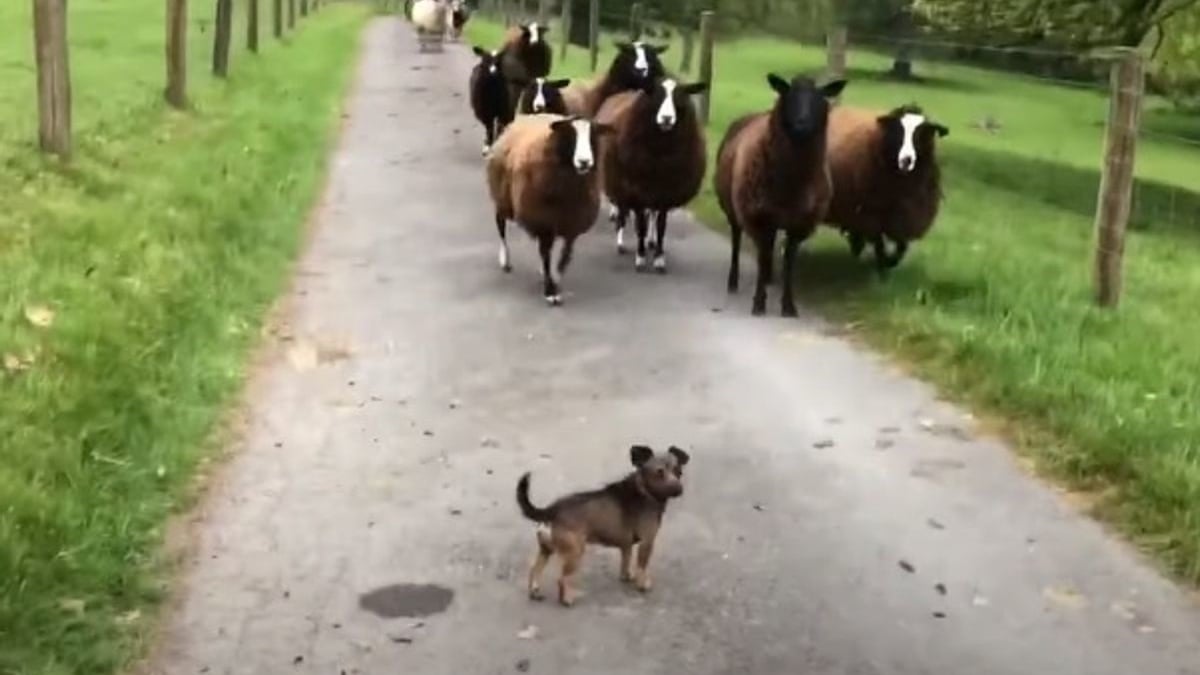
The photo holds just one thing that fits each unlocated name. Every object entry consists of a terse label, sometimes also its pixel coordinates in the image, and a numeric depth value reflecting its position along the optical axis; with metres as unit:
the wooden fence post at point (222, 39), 25.91
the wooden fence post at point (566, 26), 38.94
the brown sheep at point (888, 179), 12.32
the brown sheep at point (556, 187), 11.92
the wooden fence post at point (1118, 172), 10.52
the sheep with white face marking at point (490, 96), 20.06
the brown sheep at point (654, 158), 13.20
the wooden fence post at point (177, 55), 20.80
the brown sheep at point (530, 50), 22.27
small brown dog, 6.23
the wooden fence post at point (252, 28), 33.19
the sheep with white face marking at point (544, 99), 16.41
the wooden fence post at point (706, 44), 21.34
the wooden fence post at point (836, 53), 16.69
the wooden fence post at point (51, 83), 14.32
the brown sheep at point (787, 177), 11.48
